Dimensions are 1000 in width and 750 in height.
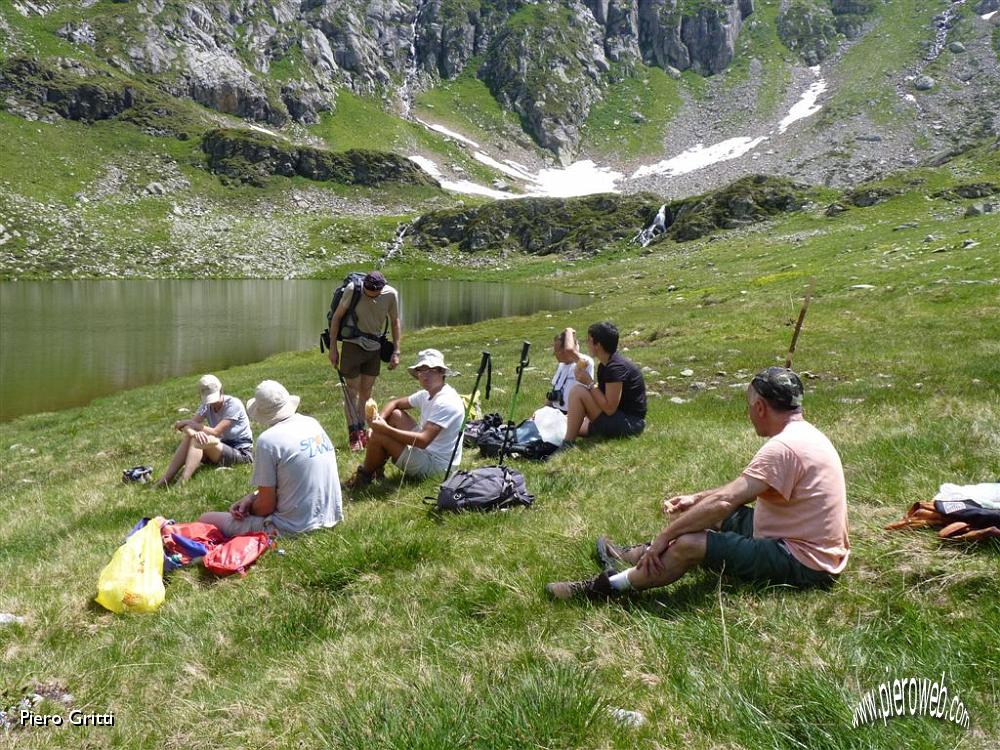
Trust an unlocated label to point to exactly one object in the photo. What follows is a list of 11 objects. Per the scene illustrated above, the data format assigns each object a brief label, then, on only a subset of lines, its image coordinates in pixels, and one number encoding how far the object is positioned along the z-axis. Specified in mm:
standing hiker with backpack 12578
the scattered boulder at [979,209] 51538
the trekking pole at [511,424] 9648
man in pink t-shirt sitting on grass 4914
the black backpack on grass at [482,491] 7770
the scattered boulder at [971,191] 71106
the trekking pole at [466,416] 9028
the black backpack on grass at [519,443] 10648
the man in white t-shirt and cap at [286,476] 7480
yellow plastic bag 6246
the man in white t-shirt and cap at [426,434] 9039
